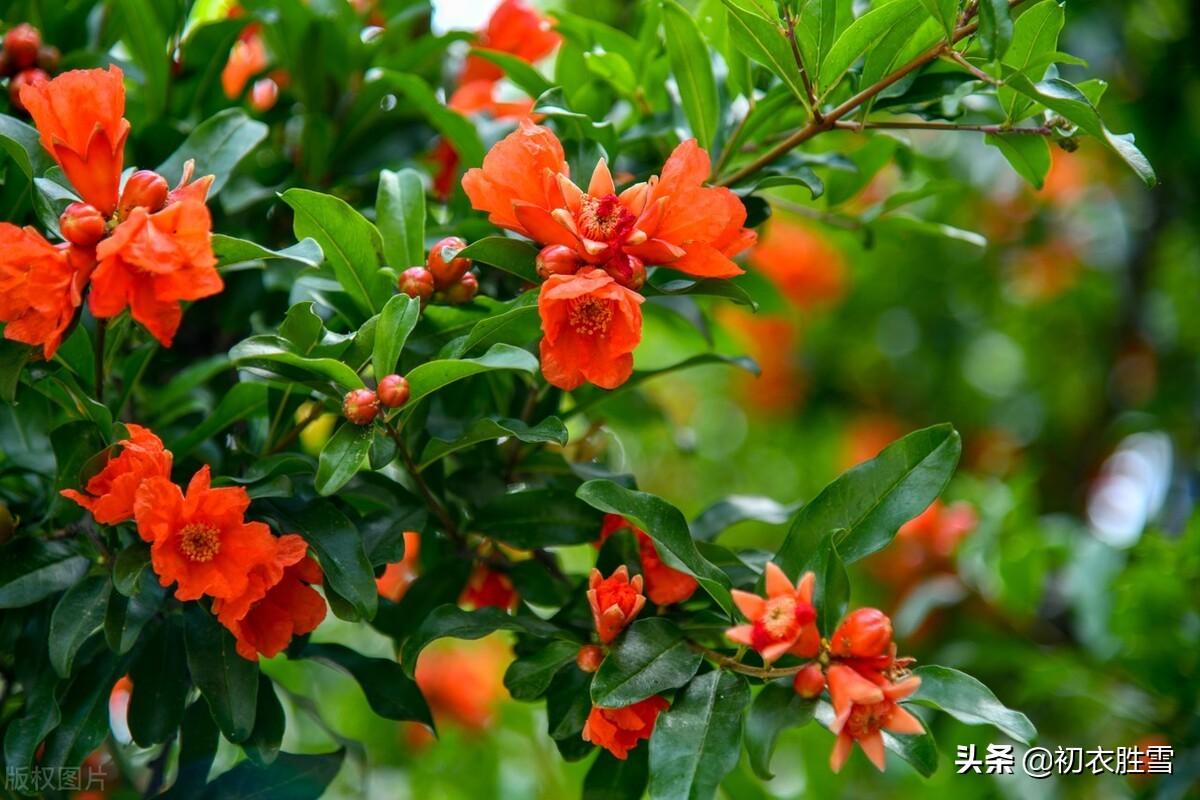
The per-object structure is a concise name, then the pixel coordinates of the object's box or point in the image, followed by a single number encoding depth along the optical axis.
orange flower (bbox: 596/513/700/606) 1.00
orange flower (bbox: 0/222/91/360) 0.84
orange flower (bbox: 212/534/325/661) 0.96
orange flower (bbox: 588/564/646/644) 0.94
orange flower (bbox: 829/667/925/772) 0.81
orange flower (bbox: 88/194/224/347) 0.81
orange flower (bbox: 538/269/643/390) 0.86
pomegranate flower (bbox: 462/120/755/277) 0.90
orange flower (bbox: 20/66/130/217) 0.89
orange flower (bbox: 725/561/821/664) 0.84
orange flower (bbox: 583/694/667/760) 0.92
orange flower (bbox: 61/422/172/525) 0.90
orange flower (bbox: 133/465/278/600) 0.88
